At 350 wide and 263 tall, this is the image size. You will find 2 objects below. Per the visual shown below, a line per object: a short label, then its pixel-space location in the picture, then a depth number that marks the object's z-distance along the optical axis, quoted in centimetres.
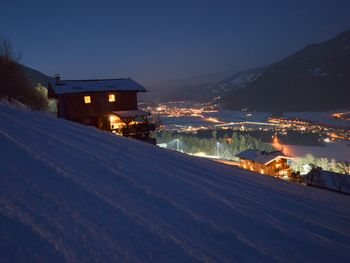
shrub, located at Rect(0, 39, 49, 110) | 1856
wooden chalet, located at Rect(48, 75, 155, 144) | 2492
